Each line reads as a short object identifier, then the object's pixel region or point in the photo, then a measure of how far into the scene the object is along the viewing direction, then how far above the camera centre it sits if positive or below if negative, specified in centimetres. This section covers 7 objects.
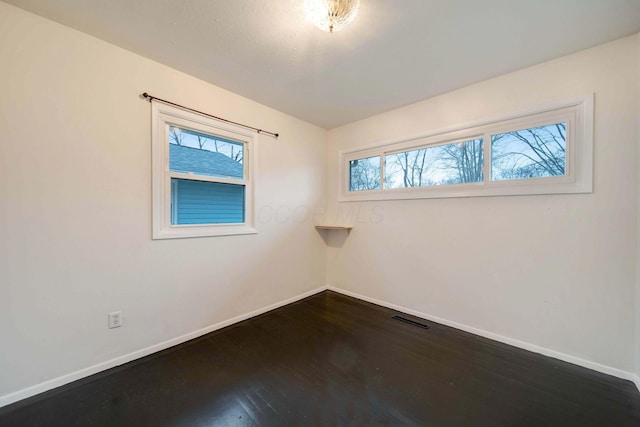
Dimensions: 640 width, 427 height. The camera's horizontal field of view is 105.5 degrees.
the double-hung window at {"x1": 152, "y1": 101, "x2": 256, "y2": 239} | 208 +35
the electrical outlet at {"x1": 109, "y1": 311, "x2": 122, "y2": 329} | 184 -83
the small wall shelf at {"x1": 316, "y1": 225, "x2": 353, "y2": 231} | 328 -22
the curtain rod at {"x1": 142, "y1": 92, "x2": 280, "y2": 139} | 197 +93
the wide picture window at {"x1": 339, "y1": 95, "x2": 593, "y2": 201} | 192 +53
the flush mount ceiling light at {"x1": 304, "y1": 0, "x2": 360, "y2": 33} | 140 +118
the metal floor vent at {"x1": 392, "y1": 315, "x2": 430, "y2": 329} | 253 -118
